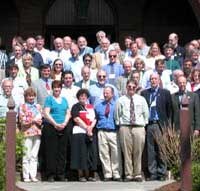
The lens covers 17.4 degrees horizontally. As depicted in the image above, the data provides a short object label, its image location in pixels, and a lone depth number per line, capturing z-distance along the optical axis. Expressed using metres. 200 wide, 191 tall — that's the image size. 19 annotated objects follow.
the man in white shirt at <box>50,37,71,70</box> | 13.91
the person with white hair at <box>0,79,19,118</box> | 12.20
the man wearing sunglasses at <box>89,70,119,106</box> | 12.51
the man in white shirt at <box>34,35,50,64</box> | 14.17
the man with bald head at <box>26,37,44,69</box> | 13.80
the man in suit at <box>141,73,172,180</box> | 12.43
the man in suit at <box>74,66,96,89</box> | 12.65
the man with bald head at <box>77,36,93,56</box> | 14.15
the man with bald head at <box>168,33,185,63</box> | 14.06
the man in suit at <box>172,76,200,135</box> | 12.34
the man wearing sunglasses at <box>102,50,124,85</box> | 13.15
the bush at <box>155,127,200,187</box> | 10.54
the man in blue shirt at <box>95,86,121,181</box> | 12.39
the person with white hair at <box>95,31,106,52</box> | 14.14
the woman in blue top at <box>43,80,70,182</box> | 12.25
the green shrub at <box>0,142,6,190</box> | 9.57
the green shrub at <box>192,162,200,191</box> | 9.72
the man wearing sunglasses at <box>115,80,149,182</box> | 12.30
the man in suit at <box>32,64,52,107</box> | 12.60
